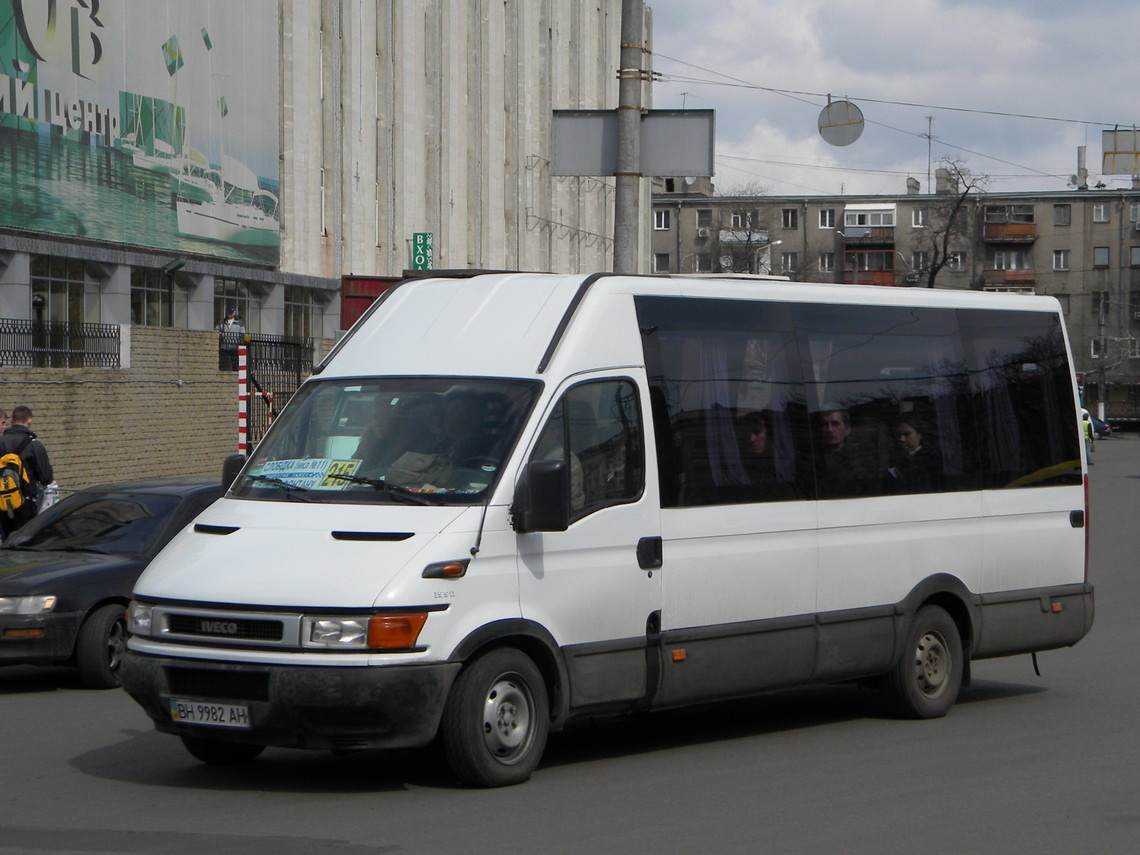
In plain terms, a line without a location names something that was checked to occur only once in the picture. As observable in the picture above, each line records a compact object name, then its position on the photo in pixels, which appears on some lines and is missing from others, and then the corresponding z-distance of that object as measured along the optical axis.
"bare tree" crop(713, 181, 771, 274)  89.43
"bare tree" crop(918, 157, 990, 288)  99.00
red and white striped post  23.61
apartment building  103.06
